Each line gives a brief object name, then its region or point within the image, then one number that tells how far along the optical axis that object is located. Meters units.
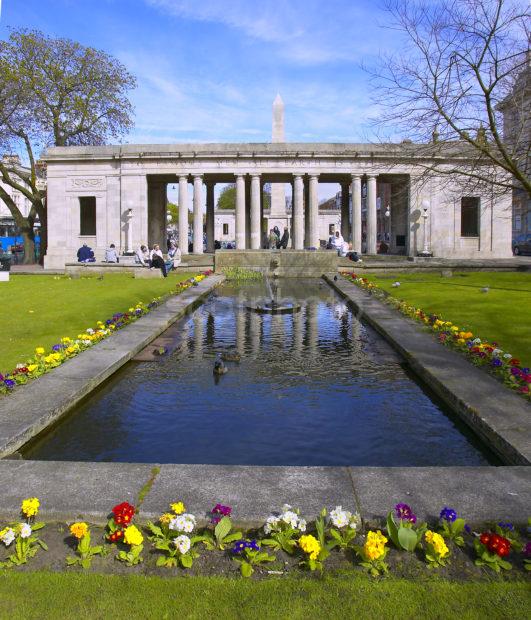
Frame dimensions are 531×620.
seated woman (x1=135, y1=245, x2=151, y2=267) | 27.73
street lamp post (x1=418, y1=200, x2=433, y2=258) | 35.43
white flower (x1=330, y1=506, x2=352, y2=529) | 3.39
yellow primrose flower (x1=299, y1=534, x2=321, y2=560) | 3.21
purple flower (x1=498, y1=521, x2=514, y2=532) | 3.44
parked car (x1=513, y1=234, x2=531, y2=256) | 53.12
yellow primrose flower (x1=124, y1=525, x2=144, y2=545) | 3.32
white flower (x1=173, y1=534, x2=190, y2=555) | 3.25
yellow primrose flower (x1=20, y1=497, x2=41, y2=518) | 3.57
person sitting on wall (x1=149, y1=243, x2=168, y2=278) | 24.91
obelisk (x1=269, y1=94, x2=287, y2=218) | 50.67
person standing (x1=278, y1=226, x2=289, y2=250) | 34.25
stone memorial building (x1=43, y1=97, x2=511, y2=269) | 38.91
